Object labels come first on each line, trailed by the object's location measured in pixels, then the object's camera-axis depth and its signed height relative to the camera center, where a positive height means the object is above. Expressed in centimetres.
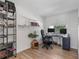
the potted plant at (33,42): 303 -84
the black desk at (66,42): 288 -77
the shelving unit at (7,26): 191 +8
